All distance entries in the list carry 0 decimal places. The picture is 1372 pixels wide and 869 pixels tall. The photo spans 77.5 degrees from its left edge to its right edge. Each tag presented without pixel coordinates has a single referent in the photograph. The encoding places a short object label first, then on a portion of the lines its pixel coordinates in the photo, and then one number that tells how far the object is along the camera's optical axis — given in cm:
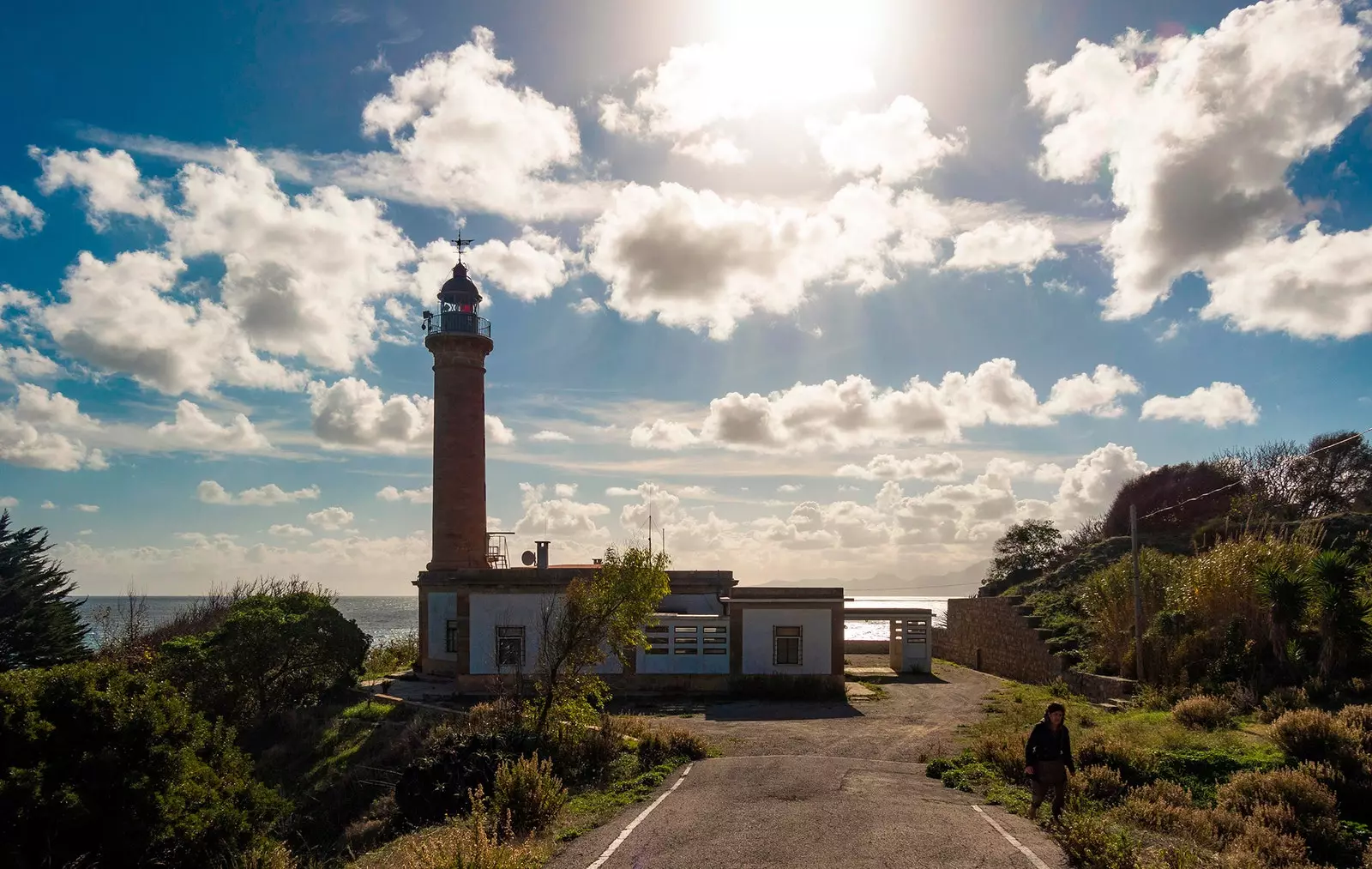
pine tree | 3247
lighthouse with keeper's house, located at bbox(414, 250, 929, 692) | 2875
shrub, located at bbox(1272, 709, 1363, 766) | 1325
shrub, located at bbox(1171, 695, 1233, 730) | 1645
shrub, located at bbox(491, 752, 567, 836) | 1199
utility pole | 2144
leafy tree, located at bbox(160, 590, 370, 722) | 2900
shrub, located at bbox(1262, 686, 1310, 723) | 1596
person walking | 1145
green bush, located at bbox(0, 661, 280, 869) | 1304
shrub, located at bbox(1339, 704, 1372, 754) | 1364
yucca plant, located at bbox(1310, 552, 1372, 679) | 1698
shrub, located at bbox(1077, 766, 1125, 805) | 1301
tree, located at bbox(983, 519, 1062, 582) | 4238
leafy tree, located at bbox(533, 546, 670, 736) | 1756
